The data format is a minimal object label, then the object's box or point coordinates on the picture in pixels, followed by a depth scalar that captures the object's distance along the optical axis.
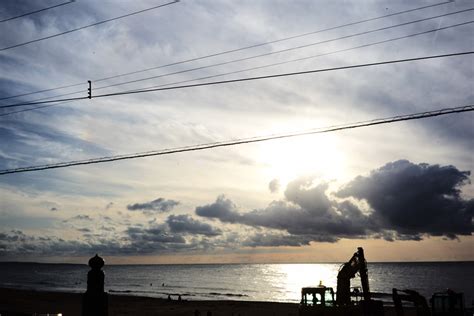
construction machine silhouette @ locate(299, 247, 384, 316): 25.45
